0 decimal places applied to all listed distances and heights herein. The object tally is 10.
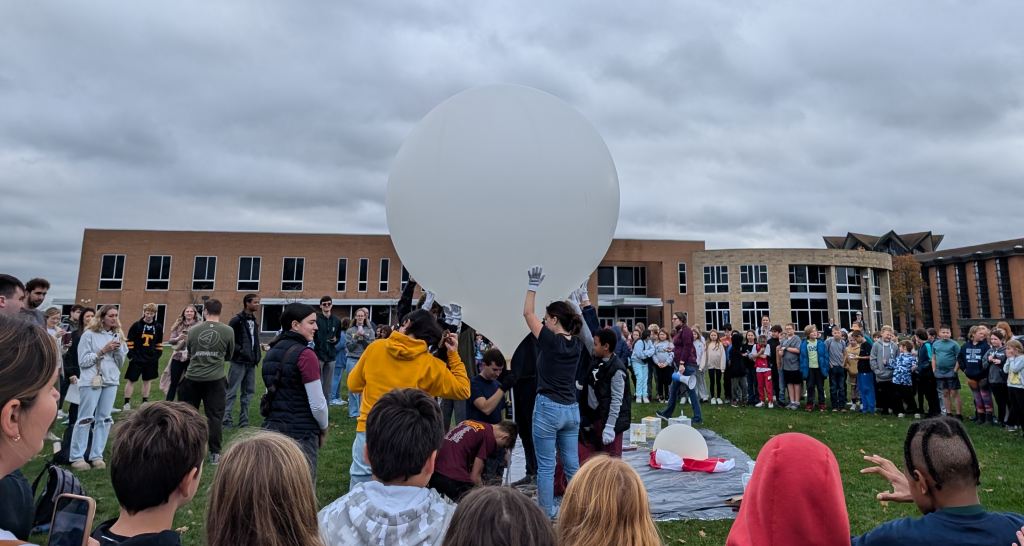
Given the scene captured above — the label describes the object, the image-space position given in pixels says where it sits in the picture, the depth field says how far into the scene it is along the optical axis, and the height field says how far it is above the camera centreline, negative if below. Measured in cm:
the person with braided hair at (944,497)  171 -50
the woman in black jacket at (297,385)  373 -29
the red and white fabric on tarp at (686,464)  583 -128
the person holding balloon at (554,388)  394 -32
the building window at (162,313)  3291 +177
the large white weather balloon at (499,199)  365 +103
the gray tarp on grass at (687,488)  460 -138
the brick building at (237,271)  3375 +460
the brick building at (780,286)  3747 +445
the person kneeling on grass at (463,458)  364 -80
